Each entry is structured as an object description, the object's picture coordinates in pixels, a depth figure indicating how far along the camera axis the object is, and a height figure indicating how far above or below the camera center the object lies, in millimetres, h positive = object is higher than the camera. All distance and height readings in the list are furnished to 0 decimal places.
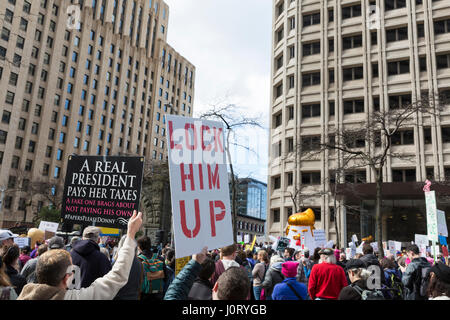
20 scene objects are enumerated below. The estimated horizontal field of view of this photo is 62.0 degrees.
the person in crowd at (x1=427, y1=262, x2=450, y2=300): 3506 -373
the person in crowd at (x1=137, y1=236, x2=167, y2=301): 5238 -599
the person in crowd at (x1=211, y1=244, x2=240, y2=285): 5562 -435
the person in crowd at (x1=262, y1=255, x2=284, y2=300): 5652 -646
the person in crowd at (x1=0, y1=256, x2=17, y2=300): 2546 -469
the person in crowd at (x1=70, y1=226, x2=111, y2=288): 4184 -403
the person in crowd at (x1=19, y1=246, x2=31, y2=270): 7259 -678
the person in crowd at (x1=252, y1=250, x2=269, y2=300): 6414 -772
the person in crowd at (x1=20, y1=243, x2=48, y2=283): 5525 -686
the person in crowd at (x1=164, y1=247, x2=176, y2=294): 6225 -689
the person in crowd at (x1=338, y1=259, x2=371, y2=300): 4843 -453
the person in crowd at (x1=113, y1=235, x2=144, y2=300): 3971 -621
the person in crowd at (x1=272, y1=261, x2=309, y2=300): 4887 -682
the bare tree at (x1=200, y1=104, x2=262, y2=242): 19142 +5551
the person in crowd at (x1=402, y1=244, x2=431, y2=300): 6364 -628
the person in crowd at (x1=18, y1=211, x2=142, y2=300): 2500 -384
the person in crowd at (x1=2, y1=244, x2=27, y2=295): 4395 -566
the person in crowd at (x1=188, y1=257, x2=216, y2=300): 3529 -509
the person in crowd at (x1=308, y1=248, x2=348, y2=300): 5594 -630
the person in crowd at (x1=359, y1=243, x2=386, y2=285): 6609 -356
